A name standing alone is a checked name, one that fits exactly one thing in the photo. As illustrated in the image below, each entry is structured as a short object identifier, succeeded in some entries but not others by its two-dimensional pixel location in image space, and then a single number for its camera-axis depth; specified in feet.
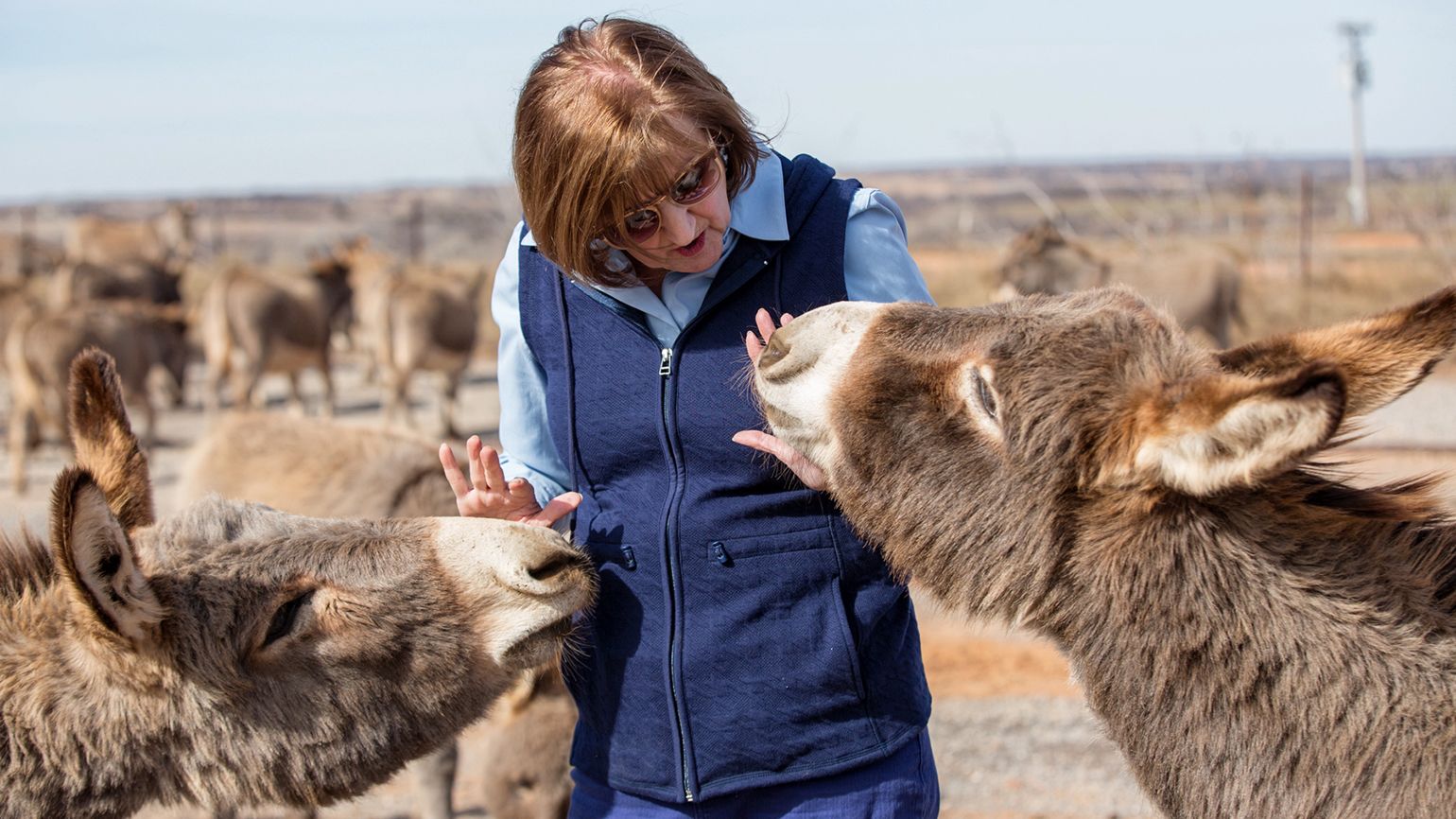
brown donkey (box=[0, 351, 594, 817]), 8.38
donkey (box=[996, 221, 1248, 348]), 52.37
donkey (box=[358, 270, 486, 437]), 53.11
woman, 8.32
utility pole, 150.00
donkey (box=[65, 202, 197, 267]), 100.26
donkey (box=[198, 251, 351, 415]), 55.52
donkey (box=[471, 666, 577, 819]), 15.28
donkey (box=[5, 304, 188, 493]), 44.24
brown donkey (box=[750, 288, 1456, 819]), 7.05
